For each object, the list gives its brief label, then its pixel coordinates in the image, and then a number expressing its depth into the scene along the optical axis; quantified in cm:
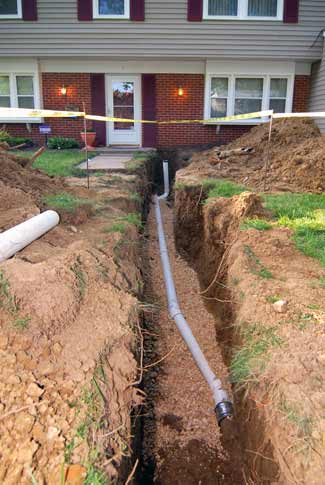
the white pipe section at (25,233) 304
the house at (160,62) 1187
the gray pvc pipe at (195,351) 314
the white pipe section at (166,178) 1066
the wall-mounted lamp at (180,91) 1267
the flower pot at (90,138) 1227
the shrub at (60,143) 1215
